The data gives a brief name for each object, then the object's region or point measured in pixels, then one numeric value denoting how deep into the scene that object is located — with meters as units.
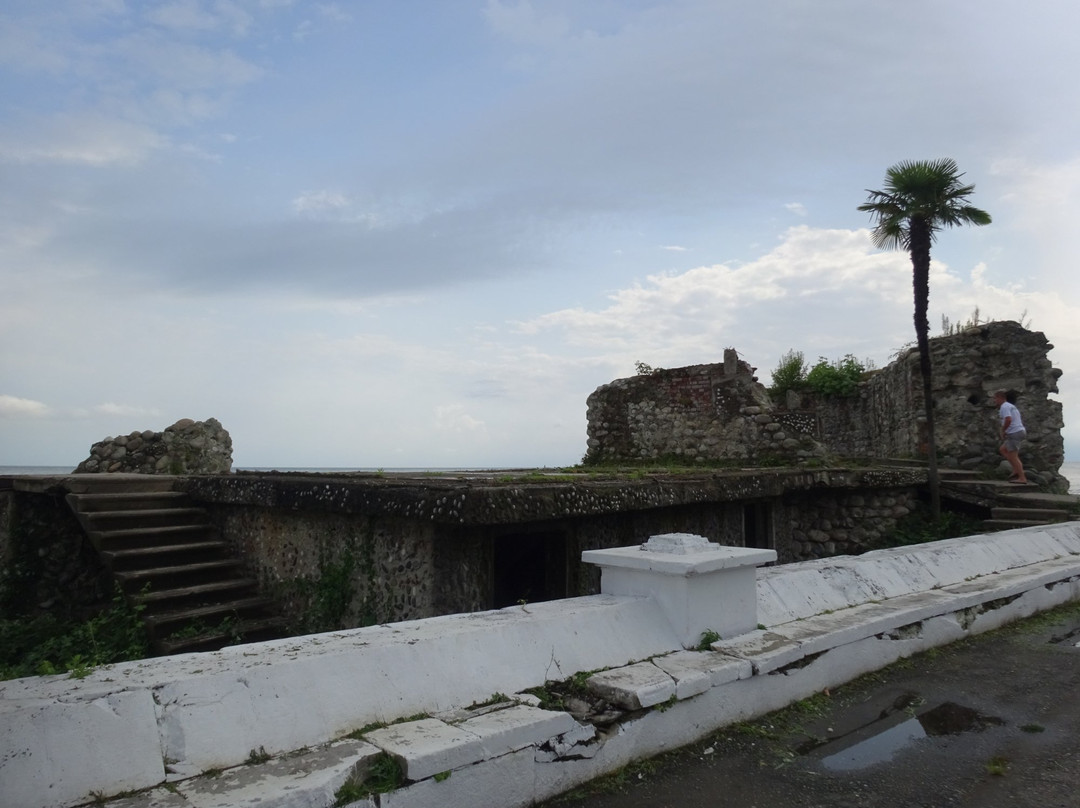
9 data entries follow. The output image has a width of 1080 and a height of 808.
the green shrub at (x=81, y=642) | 5.80
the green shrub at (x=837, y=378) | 17.86
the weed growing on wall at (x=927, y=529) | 10.12
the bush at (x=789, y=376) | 19.08
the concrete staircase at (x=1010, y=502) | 9.94
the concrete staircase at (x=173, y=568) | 6.25
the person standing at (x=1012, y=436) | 11.84
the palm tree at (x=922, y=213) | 10.21
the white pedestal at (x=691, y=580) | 3.62
